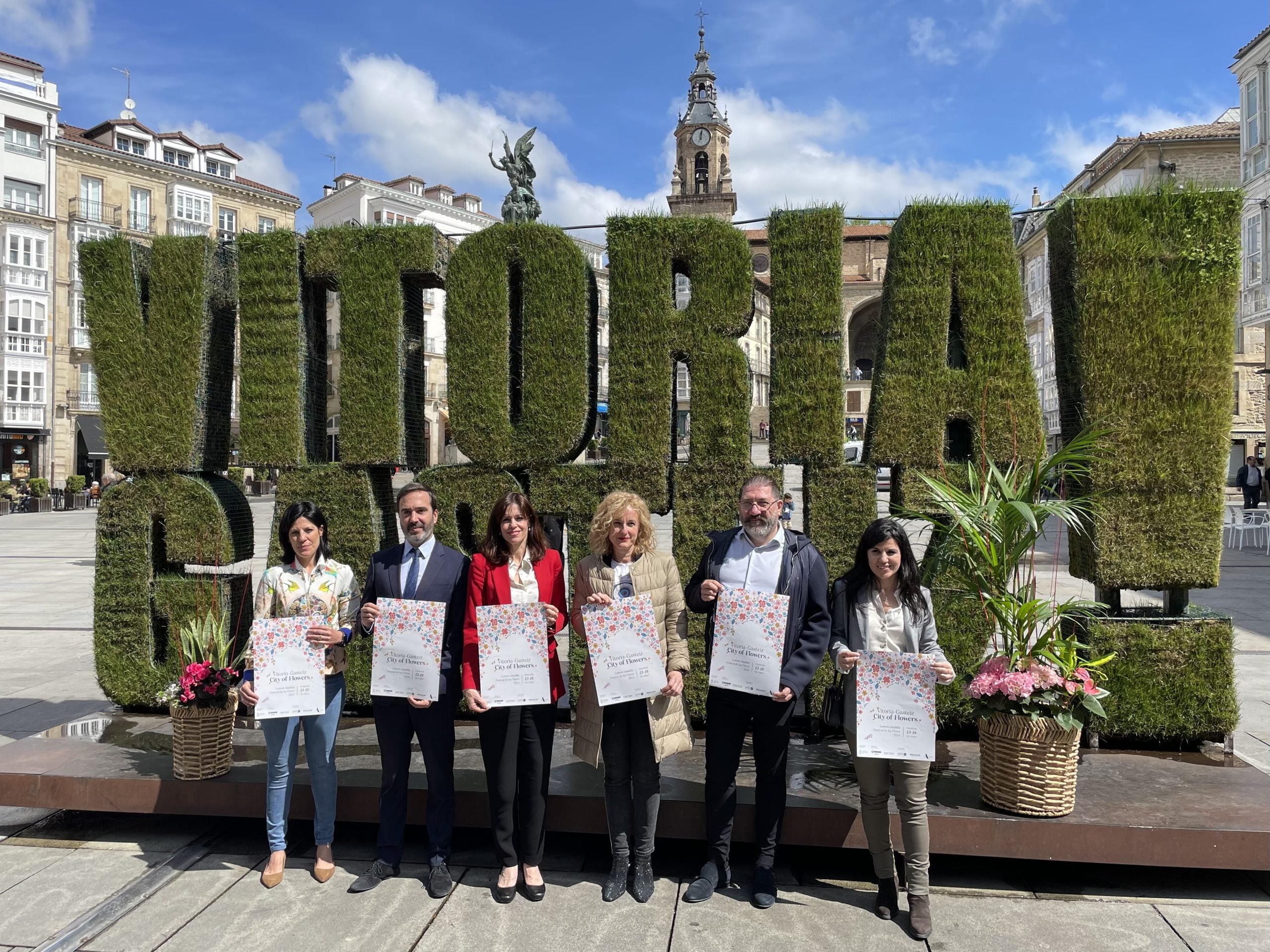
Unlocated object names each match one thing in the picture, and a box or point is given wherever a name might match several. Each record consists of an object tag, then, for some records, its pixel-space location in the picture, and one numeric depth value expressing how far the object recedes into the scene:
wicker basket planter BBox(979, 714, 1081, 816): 4.25
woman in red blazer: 4.19
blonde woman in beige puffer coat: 4.14
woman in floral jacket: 4.40
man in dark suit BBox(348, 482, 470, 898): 4.35
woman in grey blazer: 3.94
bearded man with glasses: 4.12
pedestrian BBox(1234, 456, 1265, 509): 21.12
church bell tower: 78.19
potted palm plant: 4.27
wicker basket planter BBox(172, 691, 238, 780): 4.89
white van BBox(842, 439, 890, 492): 24.44
